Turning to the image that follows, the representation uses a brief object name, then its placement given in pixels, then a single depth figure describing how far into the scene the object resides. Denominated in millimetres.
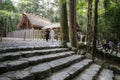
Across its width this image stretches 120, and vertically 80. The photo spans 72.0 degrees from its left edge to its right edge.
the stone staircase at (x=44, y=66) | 2109
